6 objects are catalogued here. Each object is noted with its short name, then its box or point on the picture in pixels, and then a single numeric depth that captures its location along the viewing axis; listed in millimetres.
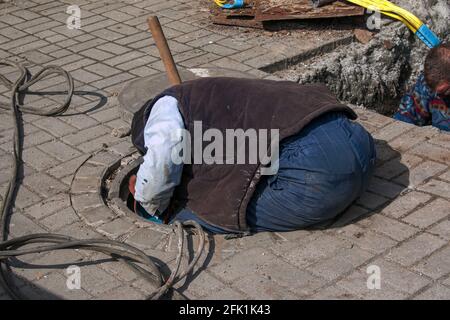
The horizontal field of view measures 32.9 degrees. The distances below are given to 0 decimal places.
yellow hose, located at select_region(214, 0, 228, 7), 7621
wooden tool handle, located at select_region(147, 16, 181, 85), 5109
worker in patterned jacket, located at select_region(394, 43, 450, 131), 5770
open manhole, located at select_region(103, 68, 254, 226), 4930
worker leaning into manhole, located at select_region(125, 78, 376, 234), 4168
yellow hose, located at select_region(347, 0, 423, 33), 7273
